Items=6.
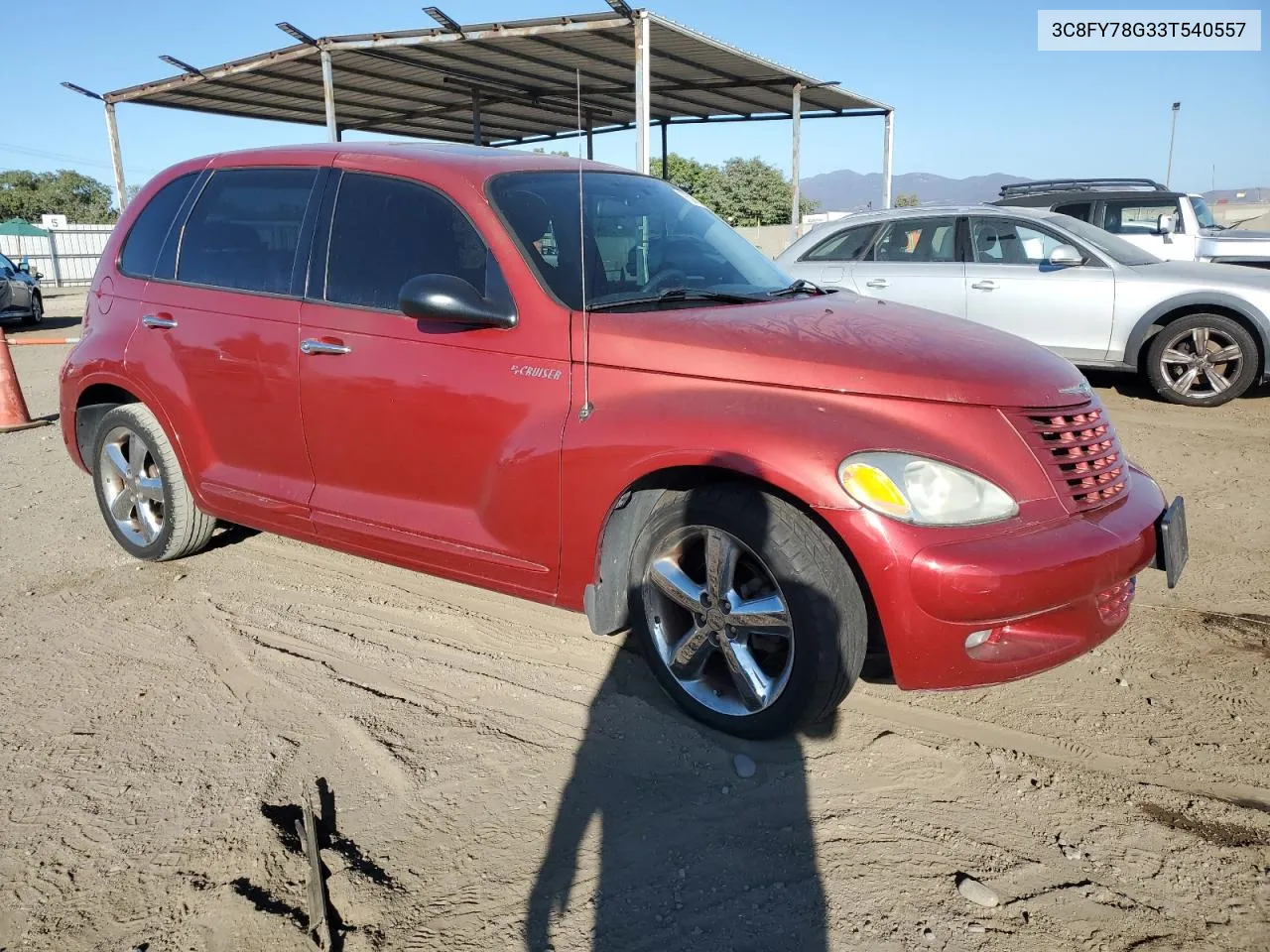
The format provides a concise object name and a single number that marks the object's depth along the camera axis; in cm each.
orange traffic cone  822
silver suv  796
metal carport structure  1381
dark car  1742
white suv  1128
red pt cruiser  274
